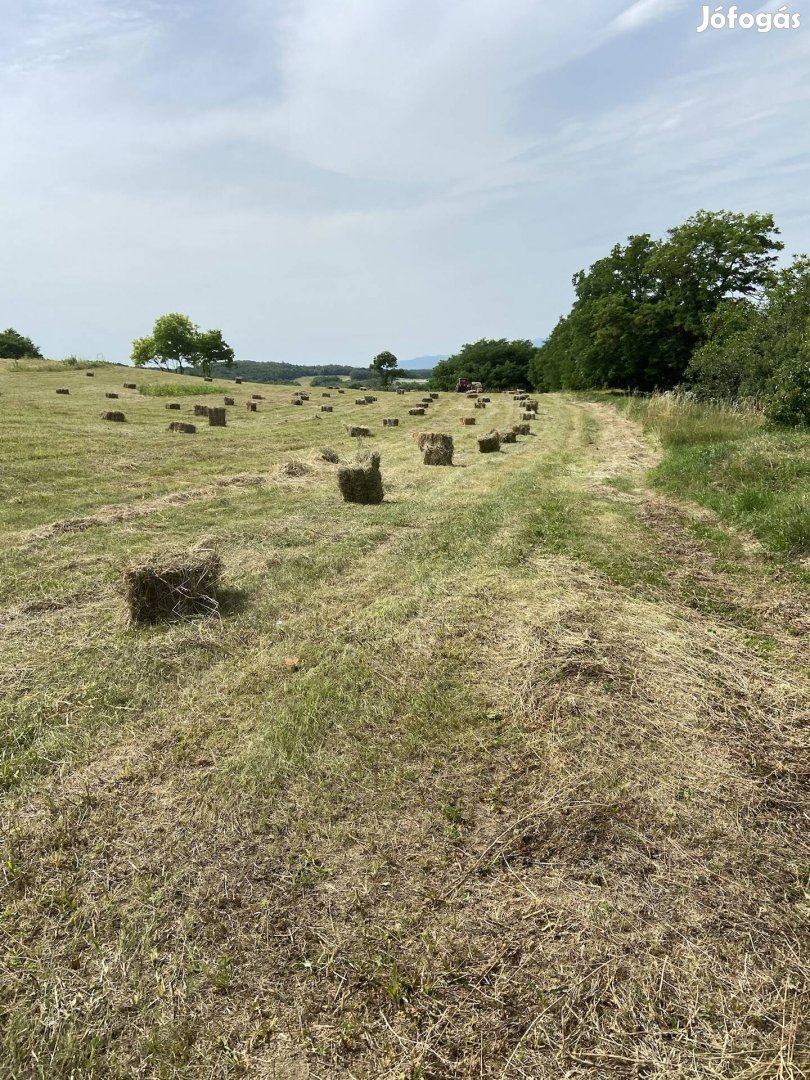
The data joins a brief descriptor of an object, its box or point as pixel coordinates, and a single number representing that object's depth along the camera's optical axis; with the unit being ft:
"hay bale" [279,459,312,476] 44.01
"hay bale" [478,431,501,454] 59.06
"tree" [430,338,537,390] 344.28
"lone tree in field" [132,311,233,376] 287.28
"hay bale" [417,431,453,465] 51.62
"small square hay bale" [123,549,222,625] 18.52
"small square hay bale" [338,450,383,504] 36.17
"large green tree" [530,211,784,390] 119.34
